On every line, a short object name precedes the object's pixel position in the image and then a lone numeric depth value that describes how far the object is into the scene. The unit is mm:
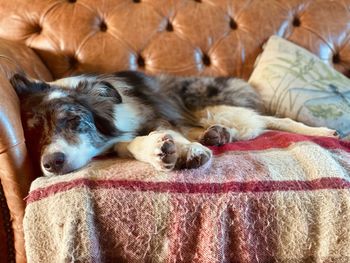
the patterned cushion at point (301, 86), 1792
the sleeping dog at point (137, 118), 1216
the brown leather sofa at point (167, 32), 2029
